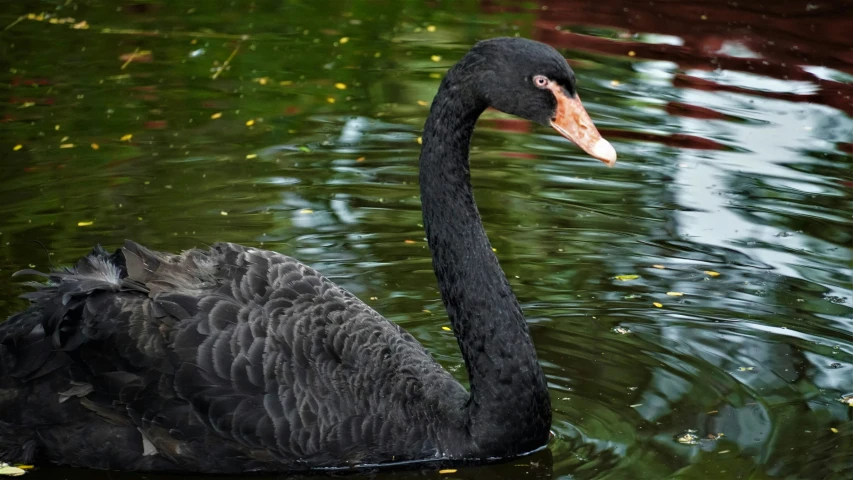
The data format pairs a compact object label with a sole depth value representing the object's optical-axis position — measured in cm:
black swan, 925
